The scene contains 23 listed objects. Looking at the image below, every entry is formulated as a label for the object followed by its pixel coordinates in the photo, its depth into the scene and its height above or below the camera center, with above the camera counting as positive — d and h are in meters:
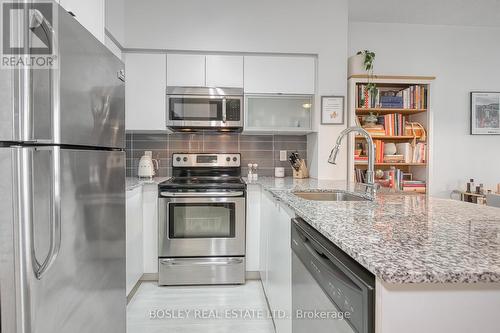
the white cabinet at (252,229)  2.70 -0.63
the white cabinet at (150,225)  2.62 -0.58
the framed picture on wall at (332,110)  2.88 +0.46
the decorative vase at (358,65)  2.95 +0.90
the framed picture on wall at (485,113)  3.52 +0.52
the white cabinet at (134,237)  2.22 -0.62
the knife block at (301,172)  3.11 -0.14
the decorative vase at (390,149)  3.23 +0.10
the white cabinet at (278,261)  1.51 -0.61
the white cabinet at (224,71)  2.82 +0.81
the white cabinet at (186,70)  2.80 +0.81
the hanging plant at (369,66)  2.93 +0.89
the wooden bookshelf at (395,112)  2.96 +0.48
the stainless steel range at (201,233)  2.60 -0.64
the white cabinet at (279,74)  2.85 +0.79
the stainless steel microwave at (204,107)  2.80 +0.47
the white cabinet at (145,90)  2.78 +0.62
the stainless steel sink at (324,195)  2.01 -0.25
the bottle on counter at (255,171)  3.10 -0.14
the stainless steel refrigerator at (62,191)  0.79 -0.10
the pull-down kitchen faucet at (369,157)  1.63 +0.01
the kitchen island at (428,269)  0.59 -0.22
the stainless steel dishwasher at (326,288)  0.67 -0.35
